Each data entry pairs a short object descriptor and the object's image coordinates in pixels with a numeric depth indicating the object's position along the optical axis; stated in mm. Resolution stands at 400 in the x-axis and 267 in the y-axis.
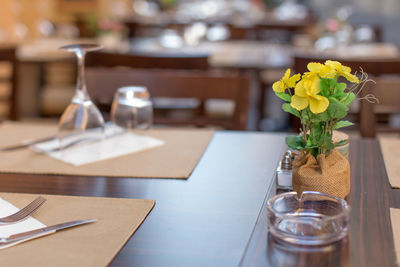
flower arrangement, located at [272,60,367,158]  1061
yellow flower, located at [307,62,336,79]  1062
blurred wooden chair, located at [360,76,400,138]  1686
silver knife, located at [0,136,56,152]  1424
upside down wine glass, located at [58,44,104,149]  1374
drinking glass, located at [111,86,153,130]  1455
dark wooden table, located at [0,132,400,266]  959
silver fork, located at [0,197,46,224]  1051
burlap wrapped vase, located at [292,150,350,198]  1102
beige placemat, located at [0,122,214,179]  1275
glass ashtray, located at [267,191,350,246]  986
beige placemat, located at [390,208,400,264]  980
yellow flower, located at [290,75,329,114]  1057
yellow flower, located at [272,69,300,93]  1088
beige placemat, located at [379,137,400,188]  1229
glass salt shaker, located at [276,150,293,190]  1168
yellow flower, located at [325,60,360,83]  1067
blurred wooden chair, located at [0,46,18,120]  2492
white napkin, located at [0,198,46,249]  1020
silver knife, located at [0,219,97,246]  996
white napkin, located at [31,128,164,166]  1352
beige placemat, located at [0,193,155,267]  957
